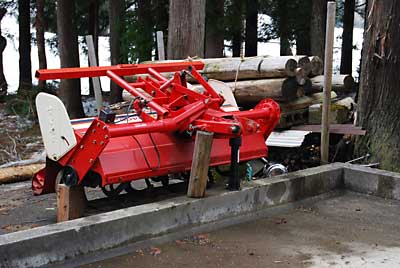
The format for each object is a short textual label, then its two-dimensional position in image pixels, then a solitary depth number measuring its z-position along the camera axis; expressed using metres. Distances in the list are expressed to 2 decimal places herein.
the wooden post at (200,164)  5.14
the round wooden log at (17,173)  7.55
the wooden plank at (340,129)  7.25
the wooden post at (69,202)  5.16
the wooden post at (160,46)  8.43
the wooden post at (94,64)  8.18
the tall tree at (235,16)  15.20
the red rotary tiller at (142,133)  5.03
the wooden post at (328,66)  6.85
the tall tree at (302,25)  16.45
